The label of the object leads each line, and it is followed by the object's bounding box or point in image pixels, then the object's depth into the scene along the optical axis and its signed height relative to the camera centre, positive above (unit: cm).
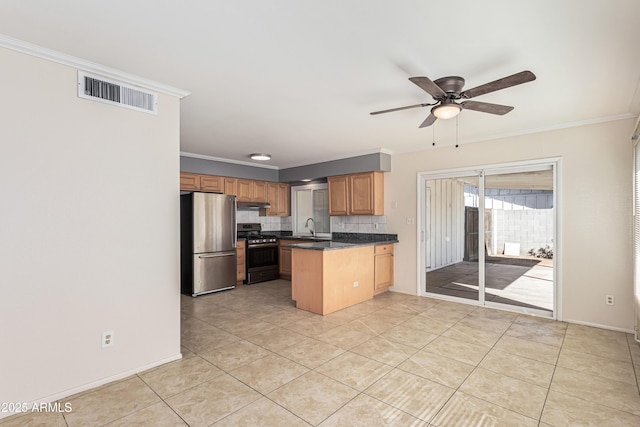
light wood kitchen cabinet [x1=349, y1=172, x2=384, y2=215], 553 +34
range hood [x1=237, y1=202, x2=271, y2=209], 657 +17
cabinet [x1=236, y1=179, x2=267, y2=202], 645 +47
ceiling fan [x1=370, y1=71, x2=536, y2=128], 224 +89
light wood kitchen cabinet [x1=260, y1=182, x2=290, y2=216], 702 +31
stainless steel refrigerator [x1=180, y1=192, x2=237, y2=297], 532 -49
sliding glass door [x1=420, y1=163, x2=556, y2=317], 421 -35
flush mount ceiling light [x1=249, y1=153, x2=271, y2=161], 559 +100
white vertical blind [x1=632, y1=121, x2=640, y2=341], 318 -16
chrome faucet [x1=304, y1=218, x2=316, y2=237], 703 -29
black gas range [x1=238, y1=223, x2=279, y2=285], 626 -84
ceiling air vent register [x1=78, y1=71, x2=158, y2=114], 240 +95
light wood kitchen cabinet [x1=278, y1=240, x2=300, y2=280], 654 -95
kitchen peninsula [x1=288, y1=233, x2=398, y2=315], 427 -87
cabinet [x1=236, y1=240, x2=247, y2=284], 614 -86
